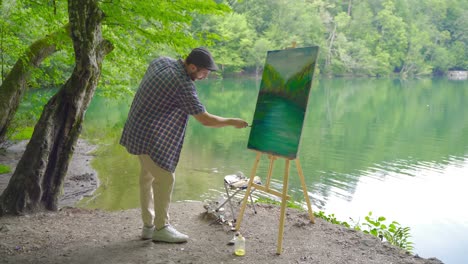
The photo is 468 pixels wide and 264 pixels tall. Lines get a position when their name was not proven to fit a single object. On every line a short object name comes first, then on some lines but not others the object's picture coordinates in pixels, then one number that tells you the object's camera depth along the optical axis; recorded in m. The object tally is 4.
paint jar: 3.70
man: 3.30
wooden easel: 3.80
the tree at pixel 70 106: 4.32
